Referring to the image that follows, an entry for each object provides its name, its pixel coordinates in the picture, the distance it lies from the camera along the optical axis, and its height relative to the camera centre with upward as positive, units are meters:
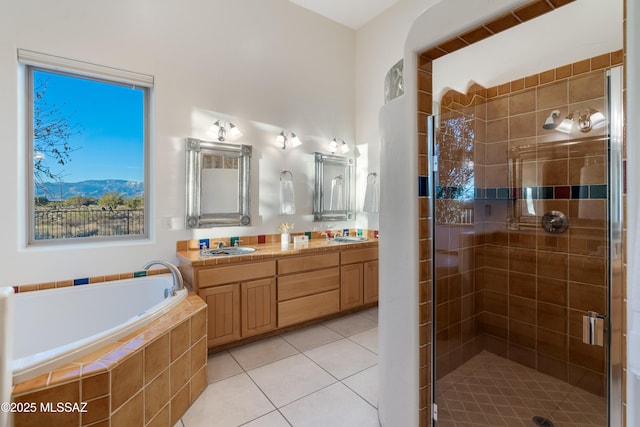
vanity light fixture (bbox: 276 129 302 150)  3.51 +0.86
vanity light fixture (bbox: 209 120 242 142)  3.08 +0.85
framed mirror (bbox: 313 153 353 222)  3.84 +0.30
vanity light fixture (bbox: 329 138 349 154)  3.97 +0.87
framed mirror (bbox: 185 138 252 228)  2.98 +0.29
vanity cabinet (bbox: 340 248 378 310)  3.35 -0.76
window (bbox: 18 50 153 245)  2.47 +0.55
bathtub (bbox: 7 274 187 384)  2.10 -0.74
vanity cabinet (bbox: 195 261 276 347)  2.52 -0.77
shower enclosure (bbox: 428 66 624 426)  1.71 -0.28
